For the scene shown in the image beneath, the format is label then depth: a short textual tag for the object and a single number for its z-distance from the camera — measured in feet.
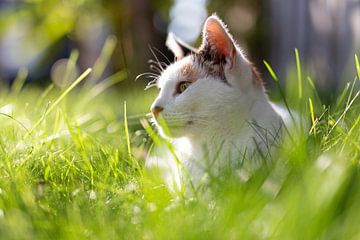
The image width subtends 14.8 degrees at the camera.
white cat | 4.60
